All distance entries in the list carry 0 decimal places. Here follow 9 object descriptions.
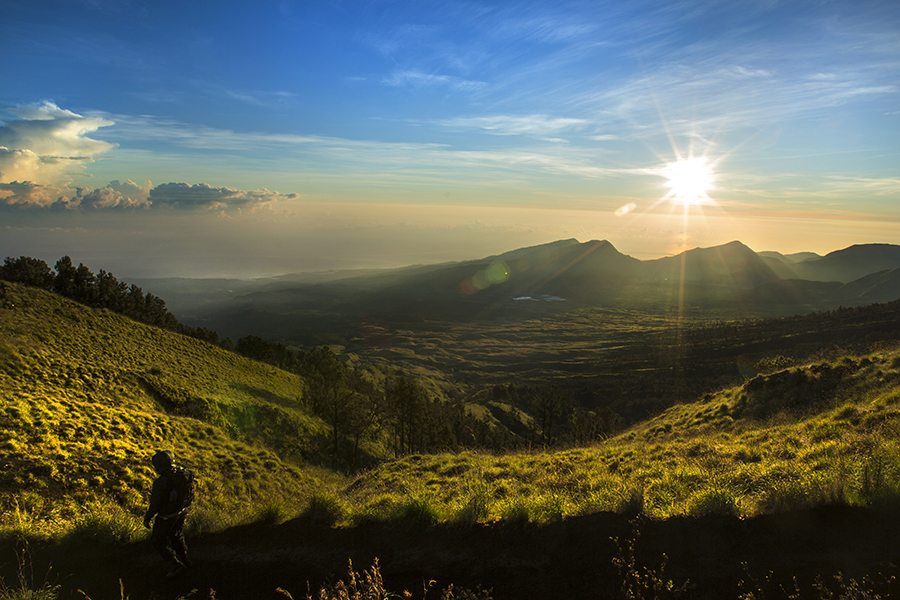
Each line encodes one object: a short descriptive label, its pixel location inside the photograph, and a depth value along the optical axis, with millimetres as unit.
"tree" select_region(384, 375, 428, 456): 42062
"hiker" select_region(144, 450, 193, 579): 6164
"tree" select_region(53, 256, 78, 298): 41562
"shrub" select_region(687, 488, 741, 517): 5340
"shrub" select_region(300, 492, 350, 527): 7109
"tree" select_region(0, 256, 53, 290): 38688
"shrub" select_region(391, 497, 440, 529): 6484
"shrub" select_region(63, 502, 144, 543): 6867
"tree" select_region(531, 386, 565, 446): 47156
